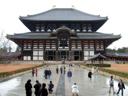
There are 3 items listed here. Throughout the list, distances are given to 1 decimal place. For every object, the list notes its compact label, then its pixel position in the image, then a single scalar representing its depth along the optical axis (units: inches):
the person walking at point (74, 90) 289.1
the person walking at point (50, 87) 311.6
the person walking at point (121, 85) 321.1
